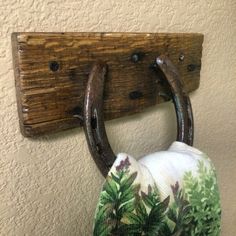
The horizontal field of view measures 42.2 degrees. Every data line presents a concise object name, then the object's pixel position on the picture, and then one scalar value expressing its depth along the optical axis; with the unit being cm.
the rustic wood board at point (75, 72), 27
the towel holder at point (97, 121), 29
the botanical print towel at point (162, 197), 28
